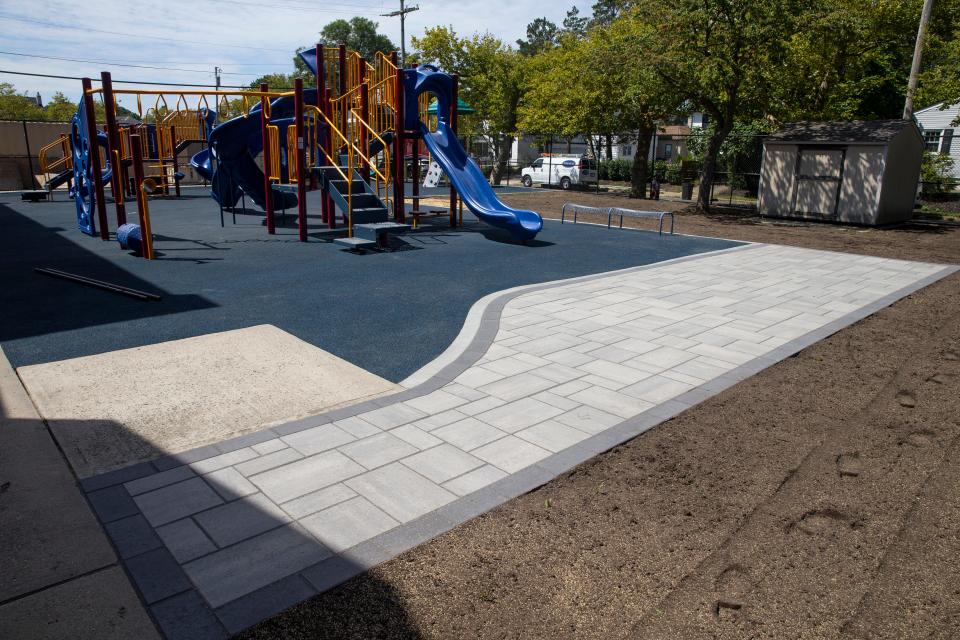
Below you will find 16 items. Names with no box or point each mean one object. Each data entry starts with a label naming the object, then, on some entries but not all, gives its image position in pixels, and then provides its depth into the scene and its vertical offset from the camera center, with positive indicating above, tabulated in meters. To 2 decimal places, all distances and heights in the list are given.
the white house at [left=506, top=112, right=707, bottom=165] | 57.22 +2.99
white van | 36.66 +0.46
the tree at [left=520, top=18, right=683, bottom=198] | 22.78 +3.61
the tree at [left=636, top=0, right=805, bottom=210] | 19.92 +4.23
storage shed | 19.55 +0.40
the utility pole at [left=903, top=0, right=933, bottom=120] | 21.11 +4.12
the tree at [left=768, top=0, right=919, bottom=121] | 20.36 +4.67
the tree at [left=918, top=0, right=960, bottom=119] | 20.77 +4.19
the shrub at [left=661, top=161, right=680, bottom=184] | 37.59 +0.43
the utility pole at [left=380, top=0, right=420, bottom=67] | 40.28 +9.93
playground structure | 13.79 +0.68
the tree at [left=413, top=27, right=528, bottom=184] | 37.66 +6.18
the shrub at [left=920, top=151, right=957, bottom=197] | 27.69 +0.24
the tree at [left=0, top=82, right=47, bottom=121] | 59.41 +5.95
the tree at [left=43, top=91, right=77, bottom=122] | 67.56 +6.41
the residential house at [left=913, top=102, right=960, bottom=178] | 36.03 +3.11
